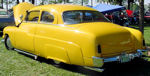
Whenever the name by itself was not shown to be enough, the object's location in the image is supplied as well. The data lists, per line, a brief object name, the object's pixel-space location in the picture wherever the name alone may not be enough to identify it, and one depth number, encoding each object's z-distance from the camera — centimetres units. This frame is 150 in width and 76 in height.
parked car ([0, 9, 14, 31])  1031
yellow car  377
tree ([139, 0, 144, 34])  651
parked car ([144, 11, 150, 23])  2492
